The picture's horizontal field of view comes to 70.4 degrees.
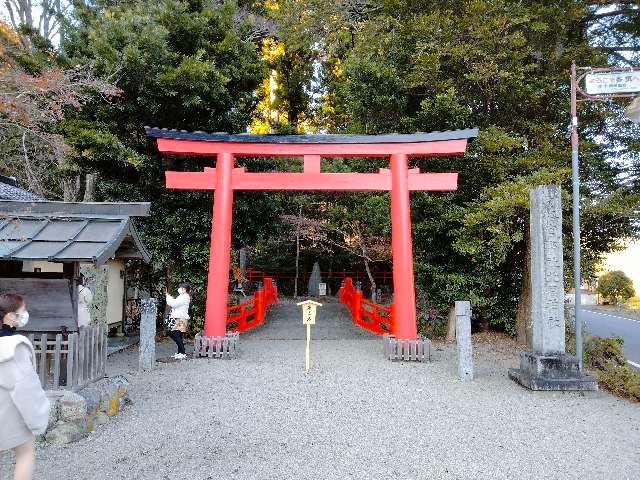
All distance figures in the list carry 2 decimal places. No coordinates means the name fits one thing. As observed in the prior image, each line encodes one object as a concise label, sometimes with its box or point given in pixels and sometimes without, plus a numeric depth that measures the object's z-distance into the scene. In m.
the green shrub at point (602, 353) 8.26
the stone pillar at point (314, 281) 21.70
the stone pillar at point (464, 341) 7.51
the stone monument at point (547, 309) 6.70
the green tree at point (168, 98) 10.34
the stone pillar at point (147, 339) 7.80
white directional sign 7.23
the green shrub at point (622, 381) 6.30
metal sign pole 7.25
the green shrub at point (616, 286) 25.59
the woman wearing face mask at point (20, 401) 2.83
